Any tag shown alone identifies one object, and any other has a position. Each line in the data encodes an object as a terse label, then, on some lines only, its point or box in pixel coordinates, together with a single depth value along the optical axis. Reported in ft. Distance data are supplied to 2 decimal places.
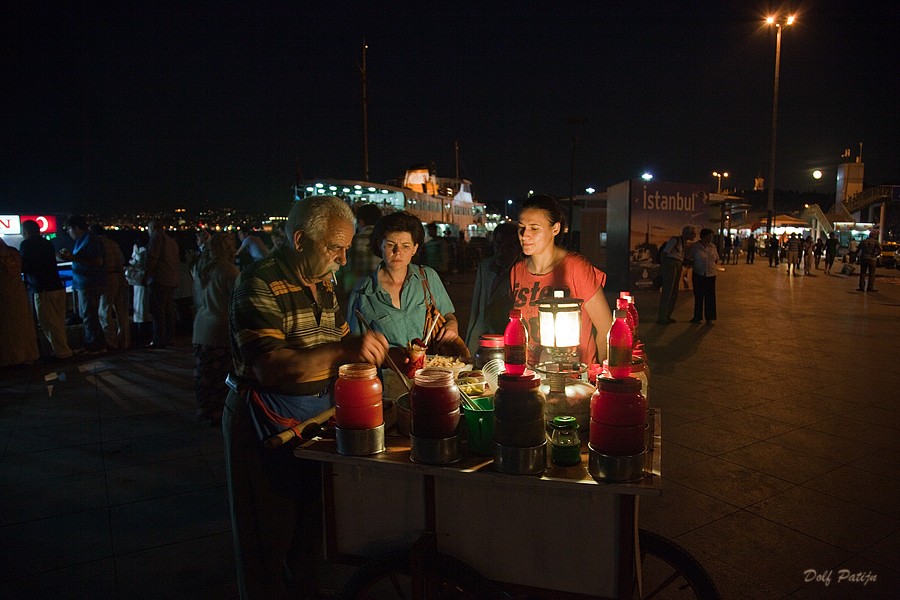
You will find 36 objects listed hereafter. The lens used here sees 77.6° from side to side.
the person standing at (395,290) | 11.97
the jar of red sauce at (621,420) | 6.21
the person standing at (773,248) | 102.28
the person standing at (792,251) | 83.05
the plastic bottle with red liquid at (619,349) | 7.70
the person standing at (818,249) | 101.33
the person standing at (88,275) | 29.41
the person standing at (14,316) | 25.72
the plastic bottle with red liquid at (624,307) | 9.30
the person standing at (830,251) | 92.51
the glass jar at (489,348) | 9.51
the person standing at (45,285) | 28.14
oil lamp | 7.63
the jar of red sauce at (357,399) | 7.04
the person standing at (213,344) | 17.83
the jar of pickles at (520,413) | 6.47
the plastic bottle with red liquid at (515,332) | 8.83
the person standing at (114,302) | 30.63
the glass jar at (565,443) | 6.77
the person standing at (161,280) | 30.14
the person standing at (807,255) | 85.25
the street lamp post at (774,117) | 86.03
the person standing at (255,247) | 27.32
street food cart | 6.59
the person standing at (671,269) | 39.88
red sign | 44.26
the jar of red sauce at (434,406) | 6.74
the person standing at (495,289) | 14.24
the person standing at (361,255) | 16.99
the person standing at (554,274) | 11.84
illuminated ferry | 100.32
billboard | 53.88
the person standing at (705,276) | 38.50
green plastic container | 7.05
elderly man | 7.87
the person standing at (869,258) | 59.21
